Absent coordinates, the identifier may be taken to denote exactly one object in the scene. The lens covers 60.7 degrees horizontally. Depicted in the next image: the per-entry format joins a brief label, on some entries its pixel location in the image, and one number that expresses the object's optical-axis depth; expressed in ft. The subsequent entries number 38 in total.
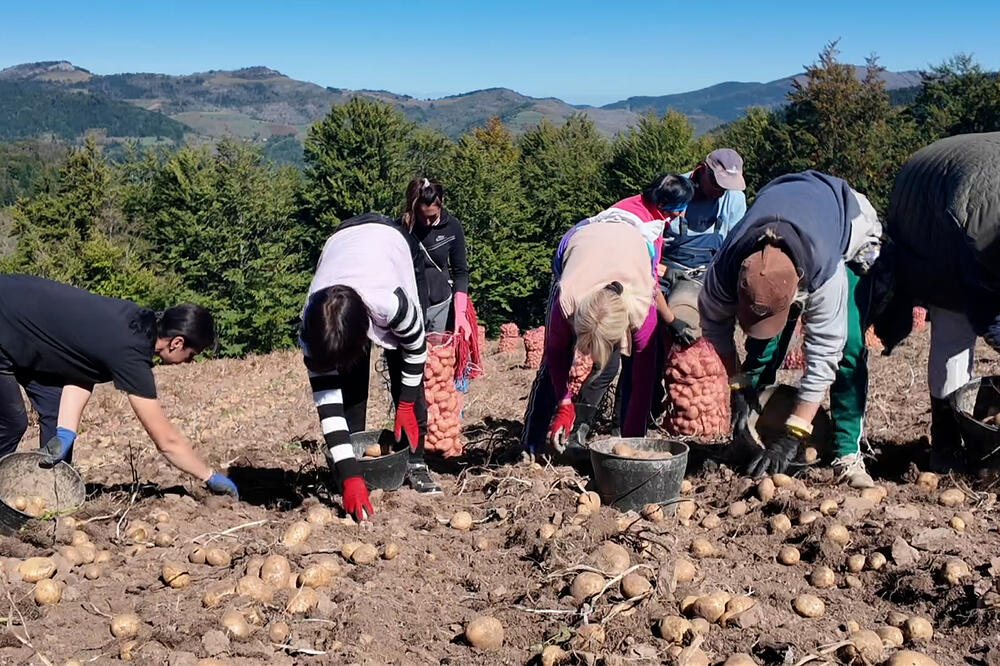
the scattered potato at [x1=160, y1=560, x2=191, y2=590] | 10.54
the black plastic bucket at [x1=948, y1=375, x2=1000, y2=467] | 12.19
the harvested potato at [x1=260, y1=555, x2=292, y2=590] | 10.19
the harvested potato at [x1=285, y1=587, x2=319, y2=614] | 9.64
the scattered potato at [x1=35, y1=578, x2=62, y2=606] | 9.88
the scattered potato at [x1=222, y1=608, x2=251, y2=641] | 8.96
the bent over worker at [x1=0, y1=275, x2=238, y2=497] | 11.70
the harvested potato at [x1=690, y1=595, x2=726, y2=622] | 9.08
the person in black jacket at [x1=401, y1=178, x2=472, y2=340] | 17.31
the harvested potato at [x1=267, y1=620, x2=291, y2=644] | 9.06
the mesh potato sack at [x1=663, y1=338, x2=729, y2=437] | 14.71
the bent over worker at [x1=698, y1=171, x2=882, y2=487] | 10.73
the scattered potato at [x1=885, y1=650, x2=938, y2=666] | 7.75
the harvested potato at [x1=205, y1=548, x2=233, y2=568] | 11.06
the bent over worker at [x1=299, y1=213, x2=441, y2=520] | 10.91
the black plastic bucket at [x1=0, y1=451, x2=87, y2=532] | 12.51
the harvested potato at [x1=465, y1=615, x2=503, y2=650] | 8.89
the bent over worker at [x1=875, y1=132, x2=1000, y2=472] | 11.79
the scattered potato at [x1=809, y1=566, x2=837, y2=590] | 10.07
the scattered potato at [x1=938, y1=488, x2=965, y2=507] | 12.05
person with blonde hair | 12.09
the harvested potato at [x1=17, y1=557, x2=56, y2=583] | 10.23
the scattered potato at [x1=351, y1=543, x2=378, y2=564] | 10.90
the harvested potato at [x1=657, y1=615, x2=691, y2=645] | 8.70
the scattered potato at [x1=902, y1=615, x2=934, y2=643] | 8.66
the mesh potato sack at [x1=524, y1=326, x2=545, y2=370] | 44.27
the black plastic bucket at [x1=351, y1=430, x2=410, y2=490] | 12.95
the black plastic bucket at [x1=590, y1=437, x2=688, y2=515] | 11.76
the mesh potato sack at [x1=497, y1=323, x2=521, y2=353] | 59.62
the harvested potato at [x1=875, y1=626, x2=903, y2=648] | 8.53
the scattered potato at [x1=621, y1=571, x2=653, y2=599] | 9.44
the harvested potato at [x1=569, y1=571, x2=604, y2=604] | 9.54
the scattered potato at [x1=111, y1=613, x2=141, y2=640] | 9.13
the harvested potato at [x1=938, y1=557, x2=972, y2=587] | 9.38
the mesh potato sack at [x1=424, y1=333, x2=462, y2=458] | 16.14
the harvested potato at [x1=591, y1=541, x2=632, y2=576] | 9.95
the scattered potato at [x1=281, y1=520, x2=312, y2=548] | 11.25
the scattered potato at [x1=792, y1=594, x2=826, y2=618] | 9.36
